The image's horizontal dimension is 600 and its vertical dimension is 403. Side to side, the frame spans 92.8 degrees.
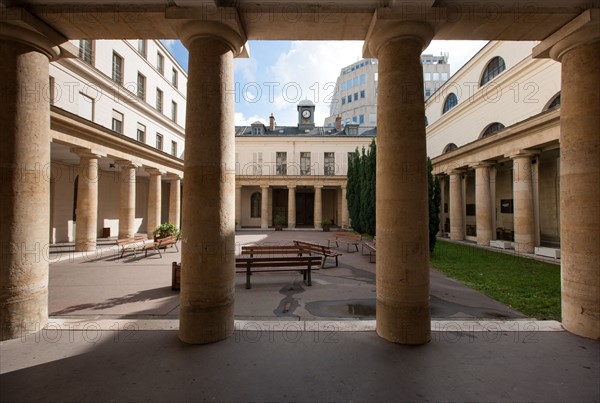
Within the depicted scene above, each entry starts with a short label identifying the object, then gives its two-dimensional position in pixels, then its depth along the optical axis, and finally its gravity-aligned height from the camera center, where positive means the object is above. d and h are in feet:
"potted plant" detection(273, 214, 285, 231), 103.42 -4.57
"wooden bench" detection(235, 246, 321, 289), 26.50 -5.09
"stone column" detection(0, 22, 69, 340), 13.99 +1.45
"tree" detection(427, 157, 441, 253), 44.80 +0.43
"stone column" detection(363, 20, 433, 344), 13.87 +0.86
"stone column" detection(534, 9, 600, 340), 14.35 +1.83
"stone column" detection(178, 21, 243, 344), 13.80 +0.74
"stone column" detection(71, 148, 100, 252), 47.16 +1.04
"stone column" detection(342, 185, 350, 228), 109.56 -0.94
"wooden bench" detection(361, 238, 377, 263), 40.53 -6.72
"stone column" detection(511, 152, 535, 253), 50.14 +0.67
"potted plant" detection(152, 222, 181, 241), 54.17 -4.17
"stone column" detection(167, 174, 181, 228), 73.72 +2.18
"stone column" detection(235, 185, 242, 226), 113.60 +1.78
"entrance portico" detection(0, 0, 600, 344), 13.84 +3.19
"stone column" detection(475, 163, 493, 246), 60.23 +1.22
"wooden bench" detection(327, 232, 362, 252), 56.75 -5.41
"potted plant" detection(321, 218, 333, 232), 101.23 -4.82
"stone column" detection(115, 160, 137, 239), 57.41 +1.88
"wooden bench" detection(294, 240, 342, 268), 35.89 -5.37
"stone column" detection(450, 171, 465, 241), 69.67 +0.66
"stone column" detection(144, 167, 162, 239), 66.64 +1.48
